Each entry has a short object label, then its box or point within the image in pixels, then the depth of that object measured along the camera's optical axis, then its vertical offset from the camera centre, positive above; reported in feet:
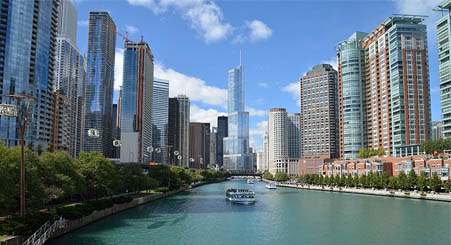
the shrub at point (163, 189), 457.35 -42.06
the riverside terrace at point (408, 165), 460.96 -10.76
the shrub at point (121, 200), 288.00 -35.71
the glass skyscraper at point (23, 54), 585.63 +167.37
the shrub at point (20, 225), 144.31 -28.21
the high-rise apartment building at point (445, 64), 579.48 +151.63
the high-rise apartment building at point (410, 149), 613.11 +15.49
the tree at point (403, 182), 461.78 -30.07
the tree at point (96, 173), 284.00 -13.61
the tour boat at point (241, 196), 414.41 -45.56
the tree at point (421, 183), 433.89 -29.48
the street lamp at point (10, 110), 128.79 +15.56
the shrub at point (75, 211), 199.23 -31.29
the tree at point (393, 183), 480.31 -33.00
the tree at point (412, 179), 455.22 -26.51
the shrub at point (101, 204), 242.80 -33.12
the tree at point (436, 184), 417.14 -29.13
